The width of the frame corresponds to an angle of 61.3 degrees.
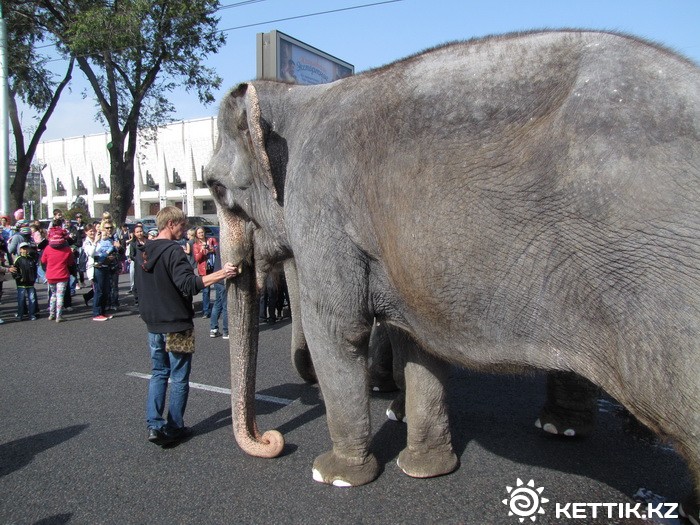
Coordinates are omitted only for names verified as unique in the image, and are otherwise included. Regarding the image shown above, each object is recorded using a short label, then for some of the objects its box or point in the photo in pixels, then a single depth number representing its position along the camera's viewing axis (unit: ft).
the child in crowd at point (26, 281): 34.30
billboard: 29.96
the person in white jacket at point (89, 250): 39.45
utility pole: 47.50
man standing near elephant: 14.16
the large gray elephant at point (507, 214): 6.86
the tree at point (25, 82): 59.62
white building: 183.32
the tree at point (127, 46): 48.49
